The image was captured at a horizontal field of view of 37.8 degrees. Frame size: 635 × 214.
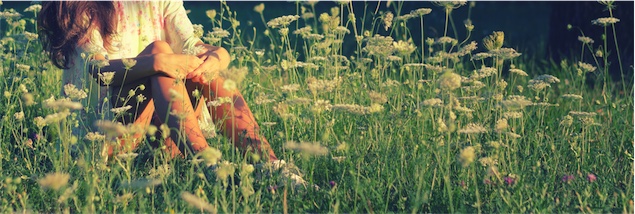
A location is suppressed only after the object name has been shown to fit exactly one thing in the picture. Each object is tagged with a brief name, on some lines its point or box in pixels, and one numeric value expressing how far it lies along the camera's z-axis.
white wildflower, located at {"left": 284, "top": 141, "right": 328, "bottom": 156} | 2.50
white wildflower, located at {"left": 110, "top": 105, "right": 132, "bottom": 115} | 3.08
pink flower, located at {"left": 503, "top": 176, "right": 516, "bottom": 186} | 2.86
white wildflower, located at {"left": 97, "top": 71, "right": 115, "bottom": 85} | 3.07
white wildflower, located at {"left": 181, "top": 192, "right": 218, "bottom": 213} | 2.36
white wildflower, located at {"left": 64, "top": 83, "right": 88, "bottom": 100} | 3.04
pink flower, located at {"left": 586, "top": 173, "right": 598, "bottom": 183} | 3.05
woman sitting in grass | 3.31
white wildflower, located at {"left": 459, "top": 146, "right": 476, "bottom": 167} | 2.47
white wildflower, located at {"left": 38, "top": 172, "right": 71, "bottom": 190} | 2.28
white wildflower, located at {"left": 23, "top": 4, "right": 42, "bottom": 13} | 4.31
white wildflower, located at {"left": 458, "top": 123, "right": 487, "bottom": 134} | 2.84
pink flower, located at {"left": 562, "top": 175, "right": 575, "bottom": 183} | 3.10
